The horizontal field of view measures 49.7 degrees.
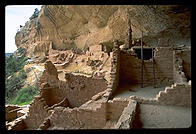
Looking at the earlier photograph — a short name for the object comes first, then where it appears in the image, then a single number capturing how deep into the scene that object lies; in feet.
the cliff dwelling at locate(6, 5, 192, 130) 16.57
